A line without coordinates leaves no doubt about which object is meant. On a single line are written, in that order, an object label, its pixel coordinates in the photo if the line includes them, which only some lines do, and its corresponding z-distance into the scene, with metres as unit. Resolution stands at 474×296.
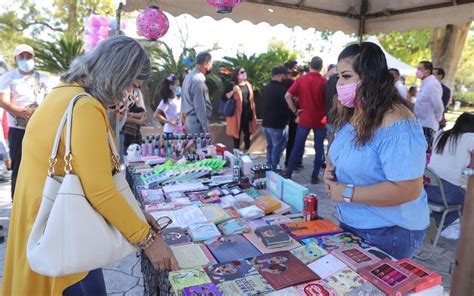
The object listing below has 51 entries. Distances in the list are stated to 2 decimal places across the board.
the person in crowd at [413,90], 9.36
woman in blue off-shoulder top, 1.38
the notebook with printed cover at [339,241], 1.53
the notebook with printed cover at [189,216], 1.82
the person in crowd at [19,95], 3.29
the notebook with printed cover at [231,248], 1.46
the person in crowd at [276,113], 4.98
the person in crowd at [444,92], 6.12
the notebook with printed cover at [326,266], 1.33
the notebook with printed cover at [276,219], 1.83
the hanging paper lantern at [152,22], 3.73
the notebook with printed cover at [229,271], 1.27
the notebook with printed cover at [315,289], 1.19
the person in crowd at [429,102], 5.34
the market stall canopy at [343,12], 3.95
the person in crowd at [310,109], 4.78
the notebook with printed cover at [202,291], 1.16
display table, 1.20
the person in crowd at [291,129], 5.53
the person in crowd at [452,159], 2.76
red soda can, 1.83
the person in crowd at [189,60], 7.34
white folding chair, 2.84
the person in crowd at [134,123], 4.32
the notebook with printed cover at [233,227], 1.71
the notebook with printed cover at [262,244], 1.52
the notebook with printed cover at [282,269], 1.26
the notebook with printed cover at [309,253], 1.43
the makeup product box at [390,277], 1.17
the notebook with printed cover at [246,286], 1.18
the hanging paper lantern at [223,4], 3.04
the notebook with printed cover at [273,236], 1.53
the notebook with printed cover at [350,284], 1.18
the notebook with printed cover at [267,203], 1.95
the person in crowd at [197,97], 4.45
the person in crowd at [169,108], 4.87
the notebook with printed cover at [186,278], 1.20
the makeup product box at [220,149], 3.08
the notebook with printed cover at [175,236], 1.58
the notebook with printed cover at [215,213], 1.84
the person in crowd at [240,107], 5.66
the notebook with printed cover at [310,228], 1.65
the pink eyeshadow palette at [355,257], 1.35
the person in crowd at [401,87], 5.80
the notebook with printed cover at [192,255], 1.38
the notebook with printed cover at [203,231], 1.63
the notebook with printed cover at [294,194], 1.99
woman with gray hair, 1.10
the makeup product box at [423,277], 1.19
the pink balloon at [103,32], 6.84
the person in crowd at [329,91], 4.49
